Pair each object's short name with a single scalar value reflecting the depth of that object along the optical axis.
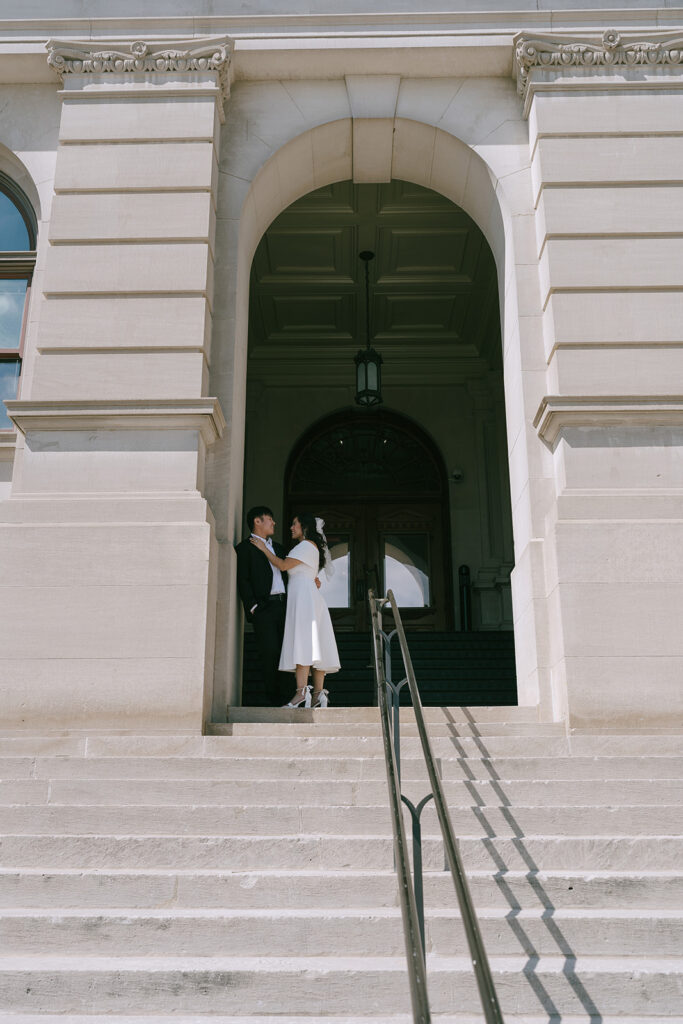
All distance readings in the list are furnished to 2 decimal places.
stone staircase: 4.14
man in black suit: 8.67
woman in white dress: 8.46
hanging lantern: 13.25
